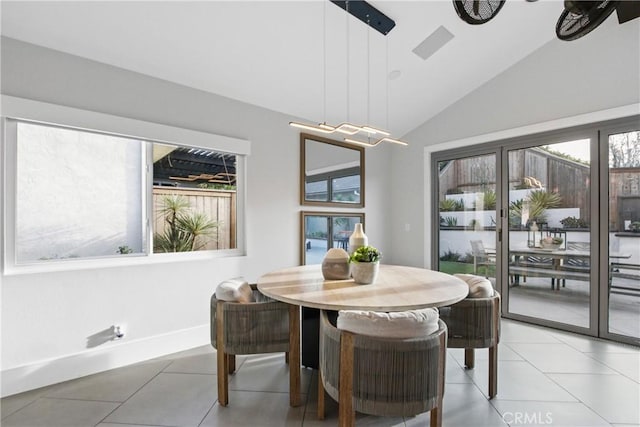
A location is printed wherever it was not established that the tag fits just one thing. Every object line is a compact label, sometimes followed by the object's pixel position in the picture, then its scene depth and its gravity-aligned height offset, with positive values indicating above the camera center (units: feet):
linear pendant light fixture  7.35 +5.36
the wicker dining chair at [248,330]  6.40 -2.34
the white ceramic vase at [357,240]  7.98 -0.67
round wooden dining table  5.49 -1.53
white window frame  7.14 +1.87
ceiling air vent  9.92 +5.42
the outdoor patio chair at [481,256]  13.02 -1.77
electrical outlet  8.44 -3.13
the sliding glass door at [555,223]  9.93 -0.37
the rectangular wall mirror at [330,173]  12.82 +1.74
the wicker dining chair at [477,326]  6.71 -2.37
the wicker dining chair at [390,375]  4.70 -2.41
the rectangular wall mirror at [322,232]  12.79 -0.79
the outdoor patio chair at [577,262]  10.69 -1.66
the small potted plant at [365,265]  6.91 -1.13
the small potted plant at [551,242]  11.31 -1.04
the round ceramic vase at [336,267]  7.47 -1.26
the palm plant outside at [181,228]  9.74 -0.46
